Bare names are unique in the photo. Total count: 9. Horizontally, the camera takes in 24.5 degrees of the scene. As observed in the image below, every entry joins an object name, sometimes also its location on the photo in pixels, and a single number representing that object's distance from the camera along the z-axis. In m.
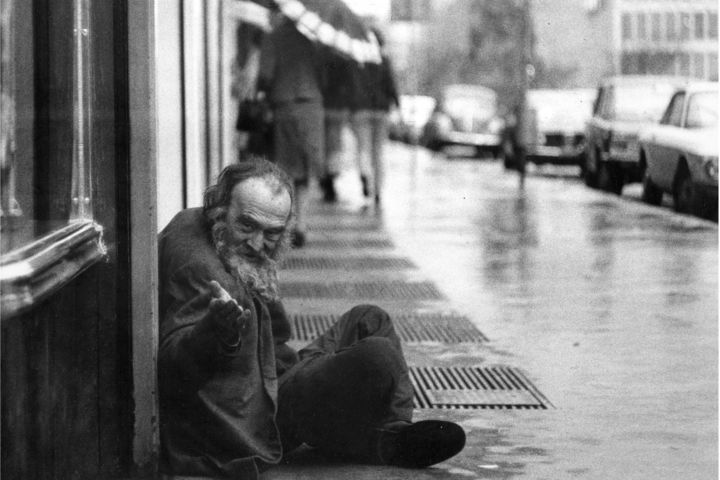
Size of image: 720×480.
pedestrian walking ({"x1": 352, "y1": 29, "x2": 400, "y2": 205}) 16.09
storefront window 3.22
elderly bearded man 4.58
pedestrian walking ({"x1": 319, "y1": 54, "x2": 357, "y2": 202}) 15.18
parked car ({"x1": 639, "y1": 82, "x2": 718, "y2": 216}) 15.04
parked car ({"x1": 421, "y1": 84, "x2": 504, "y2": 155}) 40.50
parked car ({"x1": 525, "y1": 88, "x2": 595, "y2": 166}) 29.62
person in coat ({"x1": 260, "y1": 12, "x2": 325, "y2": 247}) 11.79
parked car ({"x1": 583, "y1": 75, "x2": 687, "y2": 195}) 19.05
